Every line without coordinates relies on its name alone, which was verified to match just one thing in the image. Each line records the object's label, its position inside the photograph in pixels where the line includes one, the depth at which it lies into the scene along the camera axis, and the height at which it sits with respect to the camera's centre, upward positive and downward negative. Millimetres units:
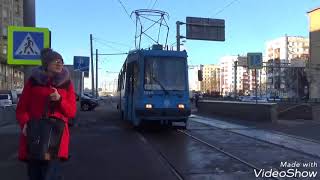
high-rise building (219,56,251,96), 86538 +3923
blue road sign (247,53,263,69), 16870 +1734
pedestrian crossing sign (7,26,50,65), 7004 +1170
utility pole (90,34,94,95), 36063 +1766
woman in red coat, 2824 -109
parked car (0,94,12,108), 22778 -660
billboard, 25732 +5479
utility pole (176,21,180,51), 24623 +4917
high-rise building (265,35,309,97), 70623 +10136
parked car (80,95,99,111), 23605 -1091
